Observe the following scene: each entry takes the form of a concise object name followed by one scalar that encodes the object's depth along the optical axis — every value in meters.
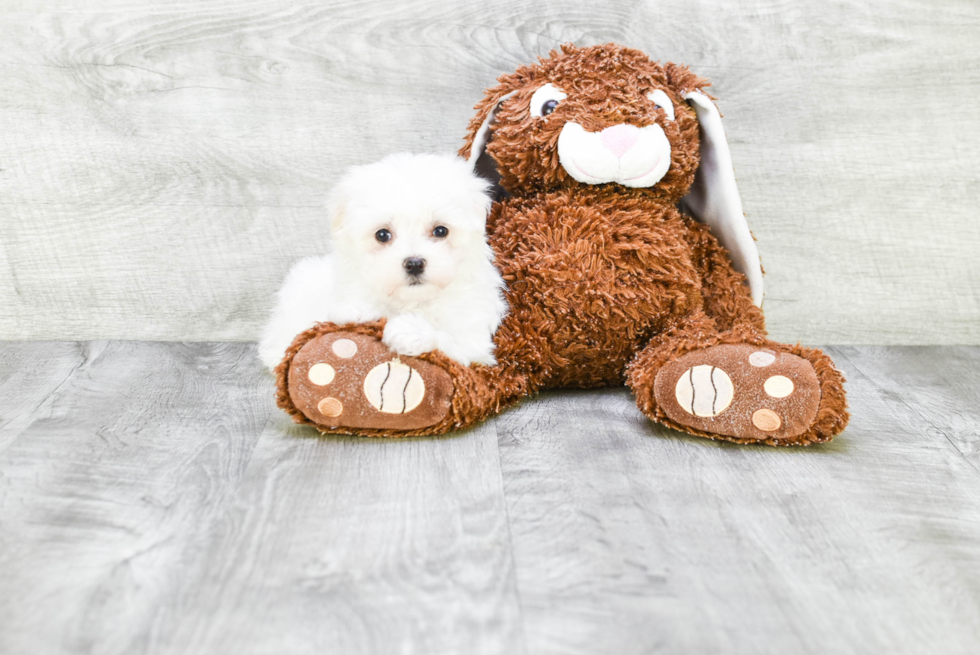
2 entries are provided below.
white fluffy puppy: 1.06
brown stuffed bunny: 1.06
